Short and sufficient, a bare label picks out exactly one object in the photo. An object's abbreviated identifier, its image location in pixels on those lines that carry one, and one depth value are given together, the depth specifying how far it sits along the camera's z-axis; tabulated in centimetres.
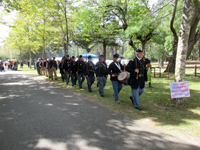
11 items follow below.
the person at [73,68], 1053
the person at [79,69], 994
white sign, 561
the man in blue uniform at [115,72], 654
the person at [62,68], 1280
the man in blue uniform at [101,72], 754
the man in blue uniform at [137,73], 554
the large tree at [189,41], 1253
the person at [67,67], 1132
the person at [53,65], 1367
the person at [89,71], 871
